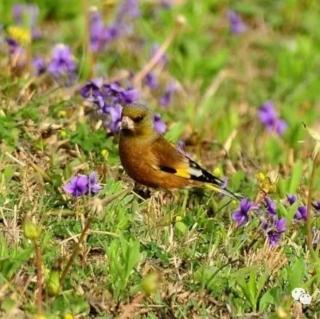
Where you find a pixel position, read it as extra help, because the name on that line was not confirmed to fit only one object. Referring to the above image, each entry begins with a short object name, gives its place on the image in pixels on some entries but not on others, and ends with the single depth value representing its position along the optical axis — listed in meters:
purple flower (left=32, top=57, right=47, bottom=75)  12.83
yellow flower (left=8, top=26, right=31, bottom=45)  13.07
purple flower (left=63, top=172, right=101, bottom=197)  9.30
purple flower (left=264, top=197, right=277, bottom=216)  9.59
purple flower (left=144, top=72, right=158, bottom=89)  14.34
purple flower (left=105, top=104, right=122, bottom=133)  11.23
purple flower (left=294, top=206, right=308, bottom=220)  9.82
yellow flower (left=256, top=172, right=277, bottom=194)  9.27
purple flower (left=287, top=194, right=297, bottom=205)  10.11
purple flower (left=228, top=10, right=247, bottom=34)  17.02
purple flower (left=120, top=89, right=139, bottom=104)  11.52
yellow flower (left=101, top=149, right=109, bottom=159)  10.65
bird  10.25
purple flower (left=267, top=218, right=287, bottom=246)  9.30
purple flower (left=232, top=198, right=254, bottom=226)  9.55
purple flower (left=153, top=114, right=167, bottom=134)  11.36
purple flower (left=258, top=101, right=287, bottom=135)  14.02
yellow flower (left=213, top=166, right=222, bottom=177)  11.11
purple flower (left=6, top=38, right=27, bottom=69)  12.69
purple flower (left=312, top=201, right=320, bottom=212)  9.94
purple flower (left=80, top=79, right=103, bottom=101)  11.41
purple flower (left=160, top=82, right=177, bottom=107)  14.45
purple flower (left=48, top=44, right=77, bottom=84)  12.75
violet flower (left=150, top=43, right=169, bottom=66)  15.52
